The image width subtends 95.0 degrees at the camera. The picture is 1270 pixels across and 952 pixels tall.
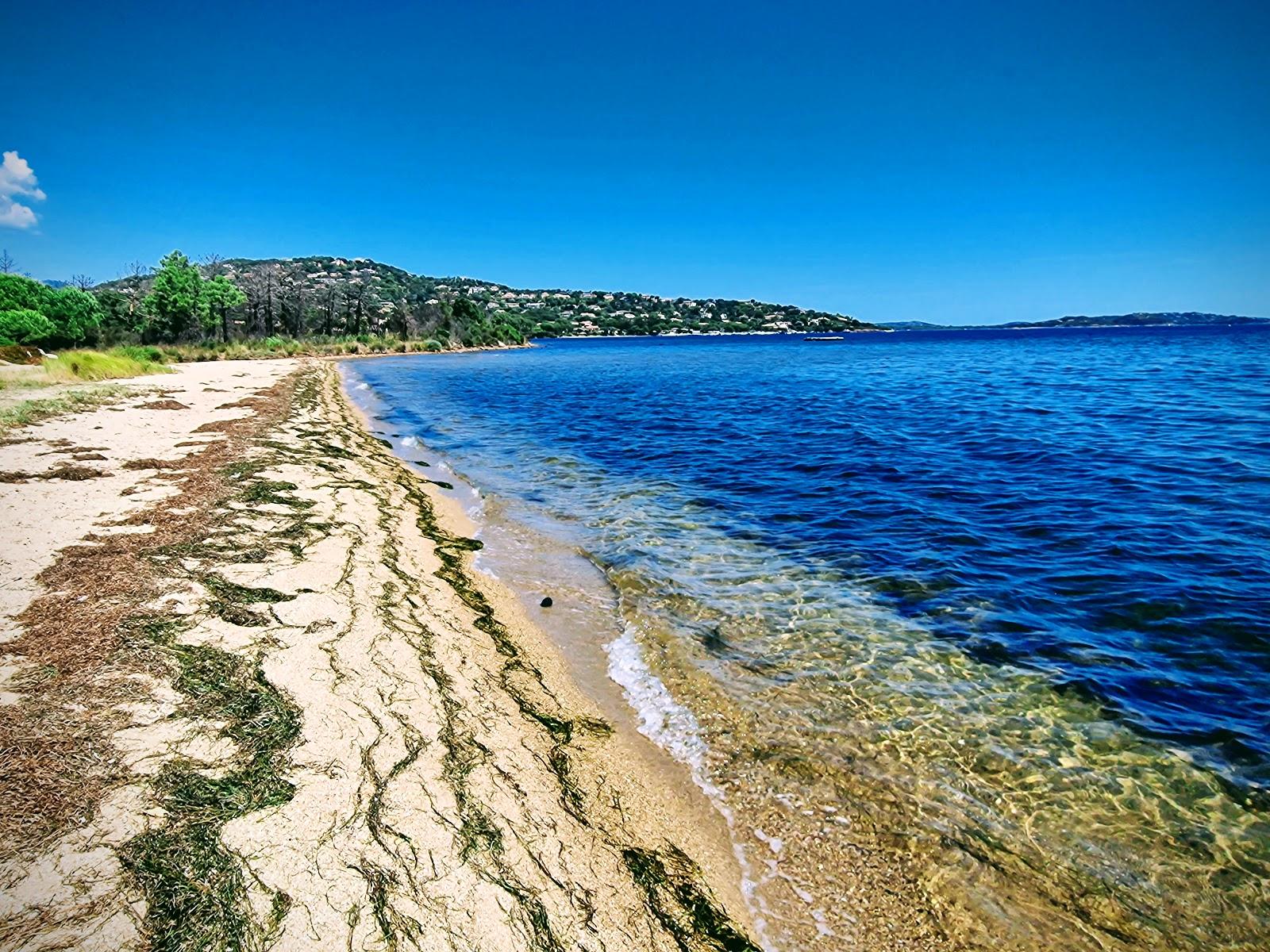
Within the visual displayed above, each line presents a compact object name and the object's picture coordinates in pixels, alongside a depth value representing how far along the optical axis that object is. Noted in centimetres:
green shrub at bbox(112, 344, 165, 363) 3734
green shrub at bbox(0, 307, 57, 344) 3581
